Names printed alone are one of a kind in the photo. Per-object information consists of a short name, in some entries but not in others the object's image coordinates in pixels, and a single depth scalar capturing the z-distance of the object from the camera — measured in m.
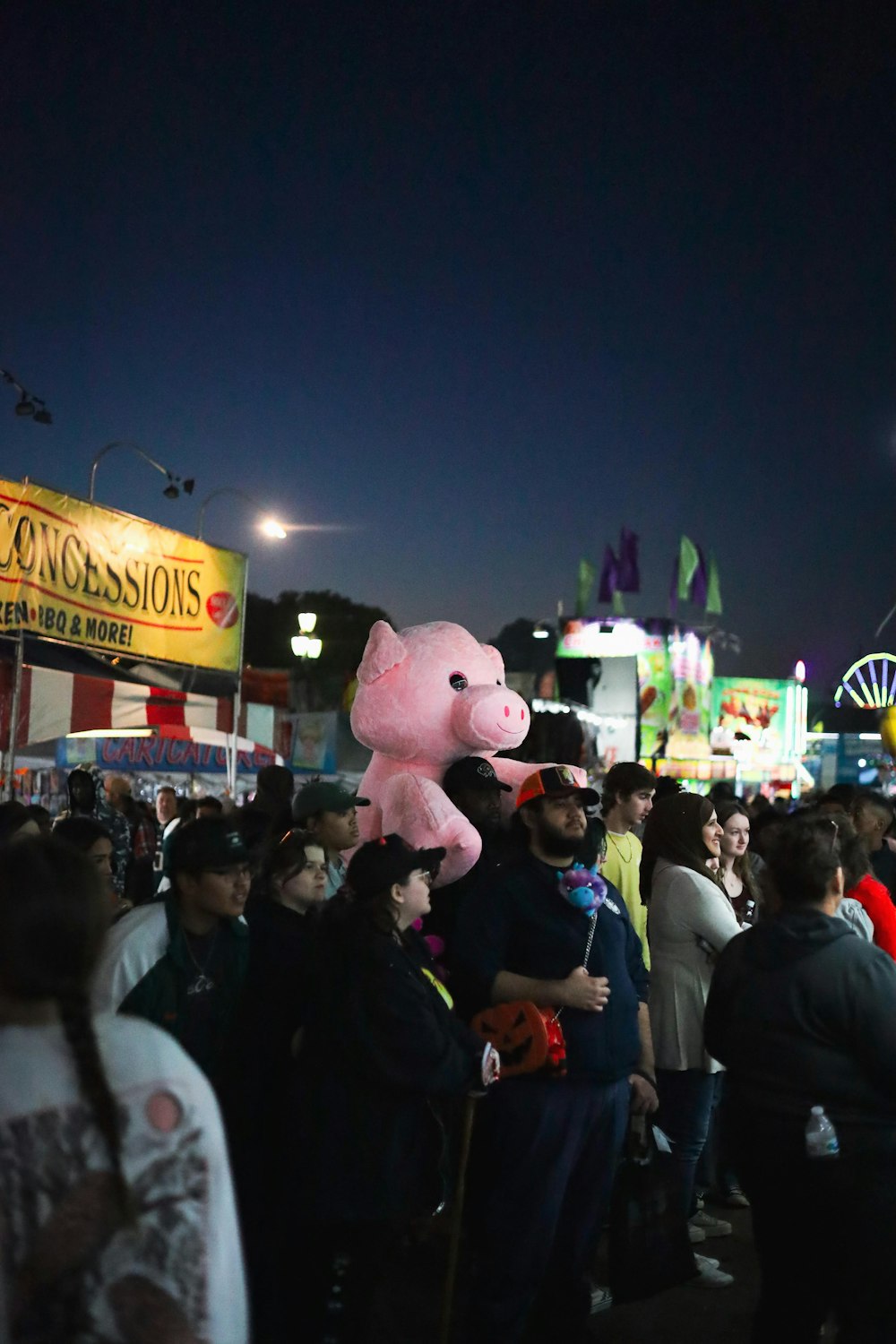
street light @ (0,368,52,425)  12.82
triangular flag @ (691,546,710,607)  47.22
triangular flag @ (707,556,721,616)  48.47
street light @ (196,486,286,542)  16.77
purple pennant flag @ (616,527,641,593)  45.56
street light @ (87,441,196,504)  14.32
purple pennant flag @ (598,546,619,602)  45.91
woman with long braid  1.73
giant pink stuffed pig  6.20
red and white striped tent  13.77
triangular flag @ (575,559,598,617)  47.47
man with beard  3.93
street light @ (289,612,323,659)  19.66
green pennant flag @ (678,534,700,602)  46.78
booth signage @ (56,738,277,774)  15.19
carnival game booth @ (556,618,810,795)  42.47
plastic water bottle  3.21
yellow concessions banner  9.44
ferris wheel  57.09
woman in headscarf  5.30
